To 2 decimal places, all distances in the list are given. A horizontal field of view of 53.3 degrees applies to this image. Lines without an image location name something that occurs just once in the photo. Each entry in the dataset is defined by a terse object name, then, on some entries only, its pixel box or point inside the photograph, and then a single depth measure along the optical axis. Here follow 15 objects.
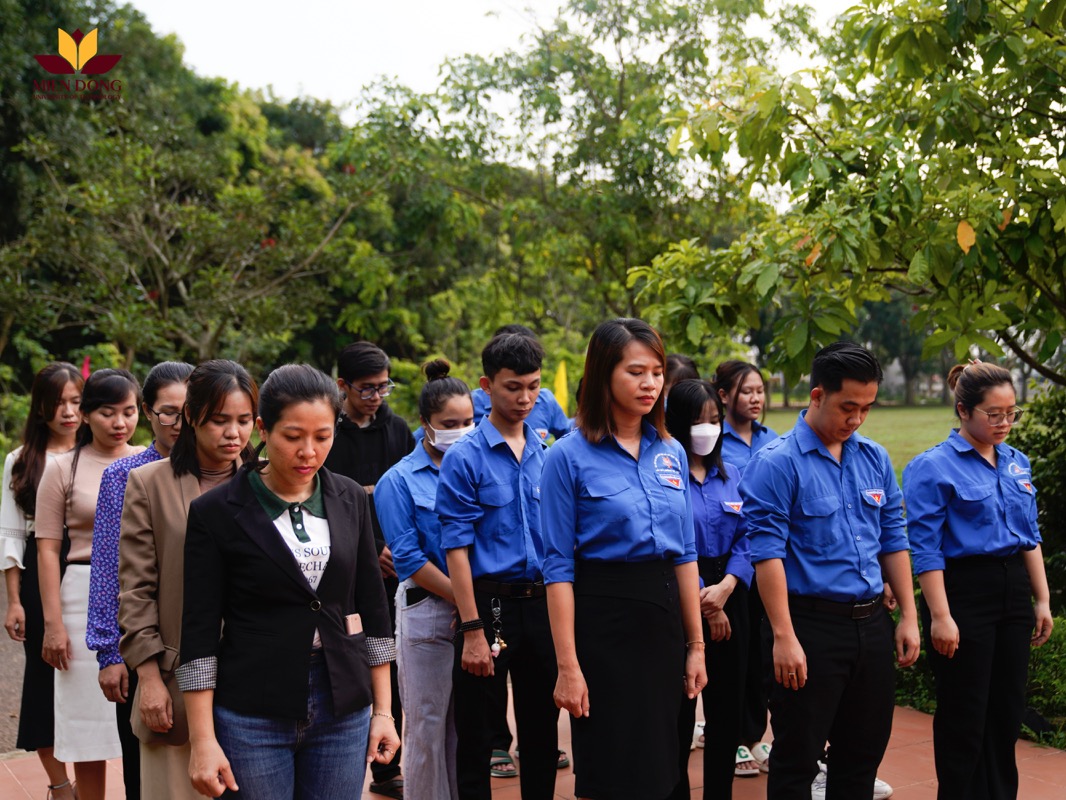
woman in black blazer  2.47
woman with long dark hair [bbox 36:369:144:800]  3.82
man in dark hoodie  4.57
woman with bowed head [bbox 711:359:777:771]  4.68
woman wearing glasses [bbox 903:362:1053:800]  3.79
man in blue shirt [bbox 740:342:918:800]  3.28
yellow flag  8.94
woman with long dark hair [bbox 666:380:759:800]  4.02
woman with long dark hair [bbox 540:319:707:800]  3.07
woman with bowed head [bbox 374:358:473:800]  3.83
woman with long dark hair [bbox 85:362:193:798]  3.09
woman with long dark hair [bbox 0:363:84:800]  4.17
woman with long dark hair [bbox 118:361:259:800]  2.80
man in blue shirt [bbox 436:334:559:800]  3.55
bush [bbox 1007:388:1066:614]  6.40
